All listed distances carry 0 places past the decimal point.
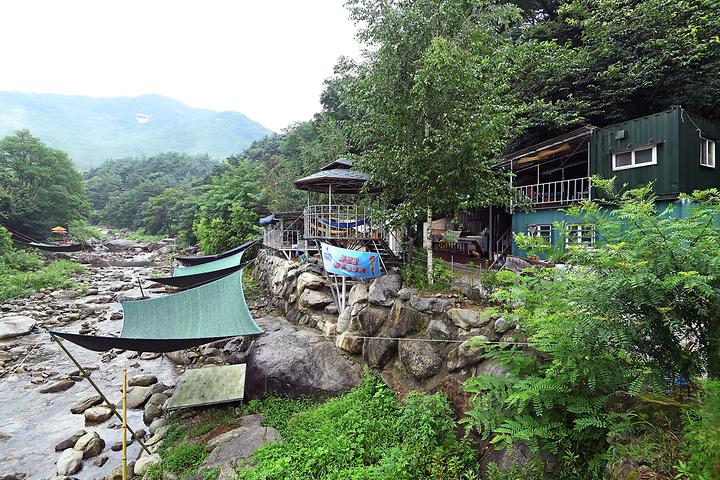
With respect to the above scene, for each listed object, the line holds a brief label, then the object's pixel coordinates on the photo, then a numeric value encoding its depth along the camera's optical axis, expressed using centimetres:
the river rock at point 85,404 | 749
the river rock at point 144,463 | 518
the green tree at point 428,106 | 569
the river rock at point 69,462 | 562
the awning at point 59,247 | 2046
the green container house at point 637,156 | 831
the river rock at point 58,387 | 843
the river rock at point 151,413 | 687
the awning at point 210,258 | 1548
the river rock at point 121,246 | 3422
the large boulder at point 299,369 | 619
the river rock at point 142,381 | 847
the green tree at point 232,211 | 2003
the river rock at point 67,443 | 624
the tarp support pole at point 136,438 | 453
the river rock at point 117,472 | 527
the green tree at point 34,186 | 2434
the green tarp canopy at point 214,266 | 1342
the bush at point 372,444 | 392
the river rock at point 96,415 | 707
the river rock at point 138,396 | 761
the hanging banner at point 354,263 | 649
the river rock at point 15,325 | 1155
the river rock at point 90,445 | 604
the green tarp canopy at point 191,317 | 634
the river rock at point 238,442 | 475
